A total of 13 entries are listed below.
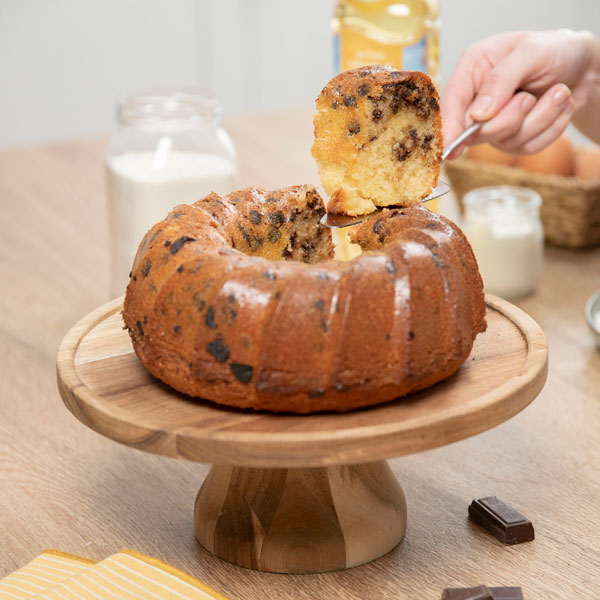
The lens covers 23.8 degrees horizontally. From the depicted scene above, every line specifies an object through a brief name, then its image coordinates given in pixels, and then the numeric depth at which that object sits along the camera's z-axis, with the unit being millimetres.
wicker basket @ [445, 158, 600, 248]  1284
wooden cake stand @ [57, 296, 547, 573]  754
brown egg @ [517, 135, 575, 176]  1340
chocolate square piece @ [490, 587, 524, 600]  804
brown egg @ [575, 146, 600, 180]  1335
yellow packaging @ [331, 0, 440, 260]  1244
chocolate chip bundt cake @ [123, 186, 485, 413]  779
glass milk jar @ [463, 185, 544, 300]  1231
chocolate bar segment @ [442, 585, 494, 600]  795
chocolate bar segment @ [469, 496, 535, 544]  874
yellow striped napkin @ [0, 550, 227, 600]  782
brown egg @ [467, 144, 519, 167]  1368
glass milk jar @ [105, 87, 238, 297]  1206
